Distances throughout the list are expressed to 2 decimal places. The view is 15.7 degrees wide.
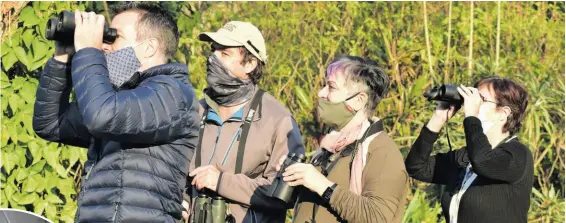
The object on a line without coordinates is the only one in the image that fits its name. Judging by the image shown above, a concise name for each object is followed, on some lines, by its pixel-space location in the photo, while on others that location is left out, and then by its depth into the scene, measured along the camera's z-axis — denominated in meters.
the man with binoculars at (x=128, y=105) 6.81
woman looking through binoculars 8.84
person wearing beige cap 8.94
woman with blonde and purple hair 8.24
